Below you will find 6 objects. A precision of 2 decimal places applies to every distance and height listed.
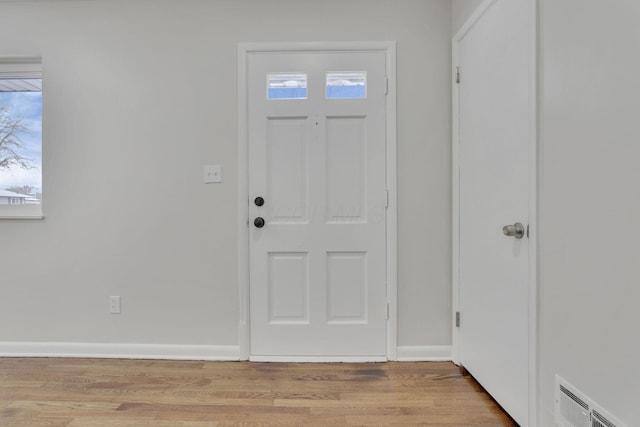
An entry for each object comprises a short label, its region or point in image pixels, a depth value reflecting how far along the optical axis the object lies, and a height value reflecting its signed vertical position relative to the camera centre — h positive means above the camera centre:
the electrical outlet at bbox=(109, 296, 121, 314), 2.14 -0.61
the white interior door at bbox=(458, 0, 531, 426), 1.41 +0.07
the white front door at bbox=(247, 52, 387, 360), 2.07 +0.06
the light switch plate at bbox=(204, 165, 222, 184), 2.11 +0.25
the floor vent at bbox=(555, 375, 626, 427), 1.03 -0.67
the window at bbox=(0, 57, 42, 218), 2.25 +0.51
